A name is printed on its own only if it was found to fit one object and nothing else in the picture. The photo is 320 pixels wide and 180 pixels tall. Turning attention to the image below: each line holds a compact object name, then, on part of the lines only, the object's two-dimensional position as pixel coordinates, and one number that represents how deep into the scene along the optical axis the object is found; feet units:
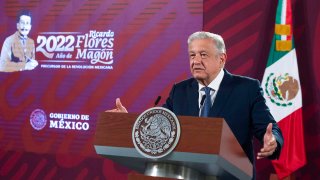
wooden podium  10.43
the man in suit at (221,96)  13.98
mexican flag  26.76
